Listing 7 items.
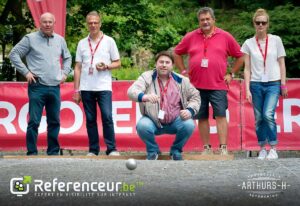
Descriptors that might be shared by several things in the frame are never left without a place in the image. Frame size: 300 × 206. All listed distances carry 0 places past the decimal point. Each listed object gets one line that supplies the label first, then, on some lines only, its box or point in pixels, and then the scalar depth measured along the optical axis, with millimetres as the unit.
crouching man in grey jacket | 8906
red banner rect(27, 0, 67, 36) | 12047
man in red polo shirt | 9484
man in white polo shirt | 9680
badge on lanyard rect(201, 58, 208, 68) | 9469
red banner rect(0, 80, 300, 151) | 11750
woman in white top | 9617
